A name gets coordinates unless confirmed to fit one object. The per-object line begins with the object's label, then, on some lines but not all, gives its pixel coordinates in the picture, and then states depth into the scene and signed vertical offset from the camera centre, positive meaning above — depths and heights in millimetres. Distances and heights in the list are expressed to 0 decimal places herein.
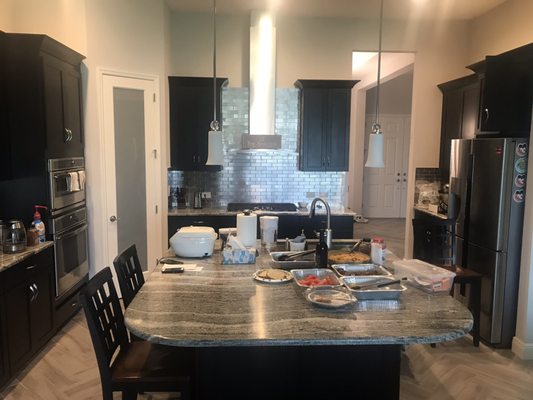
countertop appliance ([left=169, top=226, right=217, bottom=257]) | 2863 -574
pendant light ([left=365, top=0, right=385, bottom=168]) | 2873 +77
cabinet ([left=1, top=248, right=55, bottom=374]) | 2922 -1116
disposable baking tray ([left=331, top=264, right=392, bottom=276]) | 2510 -651
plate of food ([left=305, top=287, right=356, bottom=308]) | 2008 -671
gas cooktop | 5324 -603
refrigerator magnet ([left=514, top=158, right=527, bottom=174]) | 3422 -18
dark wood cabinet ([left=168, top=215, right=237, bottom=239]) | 4945 -735
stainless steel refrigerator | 3441 -507
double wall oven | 3605 -589
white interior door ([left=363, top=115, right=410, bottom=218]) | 9664 -330
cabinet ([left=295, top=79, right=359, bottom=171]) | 5172 +435
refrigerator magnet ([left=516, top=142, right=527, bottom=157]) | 3410 +117
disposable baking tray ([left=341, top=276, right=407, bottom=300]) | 2121 -653
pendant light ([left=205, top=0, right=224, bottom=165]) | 2979 +81
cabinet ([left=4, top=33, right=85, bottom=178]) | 3381 +456
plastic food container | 2283 -631
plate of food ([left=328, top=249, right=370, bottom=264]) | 2713 -633
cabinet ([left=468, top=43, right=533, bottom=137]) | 3445 +583
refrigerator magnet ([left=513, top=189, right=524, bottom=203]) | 3449 -267
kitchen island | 1739 -714
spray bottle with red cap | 3436 -561
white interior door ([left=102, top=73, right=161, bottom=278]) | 4418 -92
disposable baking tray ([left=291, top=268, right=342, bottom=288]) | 2422 -659
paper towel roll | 3045 -501
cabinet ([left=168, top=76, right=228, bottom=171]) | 5066 +470
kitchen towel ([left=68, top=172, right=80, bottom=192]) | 3840 -238
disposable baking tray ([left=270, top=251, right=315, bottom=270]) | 2715 -663
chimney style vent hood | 5051 +896
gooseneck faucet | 2700 -471
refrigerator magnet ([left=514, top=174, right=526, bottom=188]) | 3436 -138
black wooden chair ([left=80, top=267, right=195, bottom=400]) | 1999 -1035
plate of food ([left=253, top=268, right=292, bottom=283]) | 2414 -677
